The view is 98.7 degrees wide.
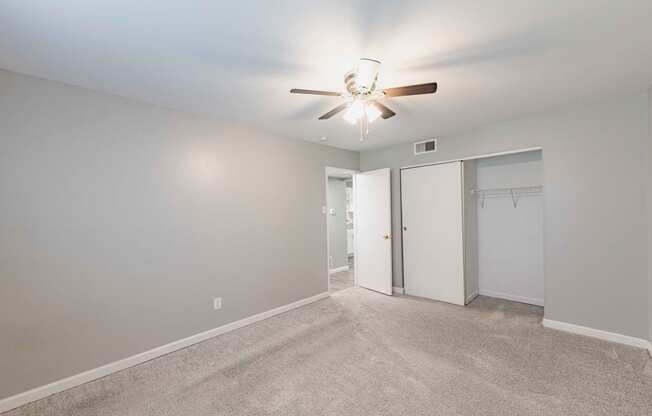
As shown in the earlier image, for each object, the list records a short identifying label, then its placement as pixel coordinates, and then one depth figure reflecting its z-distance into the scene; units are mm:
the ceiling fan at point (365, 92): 1844
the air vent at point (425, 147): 4258
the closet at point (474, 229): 4031
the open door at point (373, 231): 4633
